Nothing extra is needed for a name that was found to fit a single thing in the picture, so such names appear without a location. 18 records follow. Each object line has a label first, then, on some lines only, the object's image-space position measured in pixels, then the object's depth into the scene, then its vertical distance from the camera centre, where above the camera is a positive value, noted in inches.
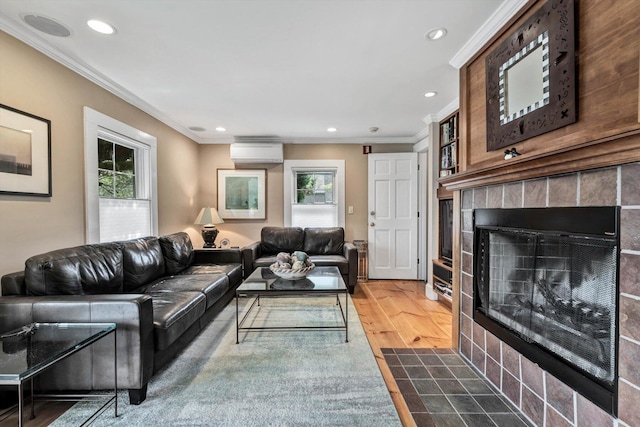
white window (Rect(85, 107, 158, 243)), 97.5 +11.7
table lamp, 164.2 -8.6
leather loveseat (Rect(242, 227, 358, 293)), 166.9 -20.5
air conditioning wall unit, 176.2 +36.2
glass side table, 44.6 -25.7
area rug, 59.0 -44.2
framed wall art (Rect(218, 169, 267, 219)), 183.9 +10.2
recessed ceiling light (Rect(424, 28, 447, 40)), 72.9 +46.5
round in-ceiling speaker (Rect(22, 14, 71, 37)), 68.5 +46.8
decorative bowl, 103.8 -24.0
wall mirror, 49.9 +26.9
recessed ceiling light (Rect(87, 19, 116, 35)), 70.0 +46.7
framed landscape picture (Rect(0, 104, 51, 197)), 70.5 +14.8
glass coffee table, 90.9 -26.8
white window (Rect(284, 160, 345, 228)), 183.8 +10.3
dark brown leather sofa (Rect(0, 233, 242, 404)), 61.9 -24.9
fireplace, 43.4 -16.4
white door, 175.6 -4.9
